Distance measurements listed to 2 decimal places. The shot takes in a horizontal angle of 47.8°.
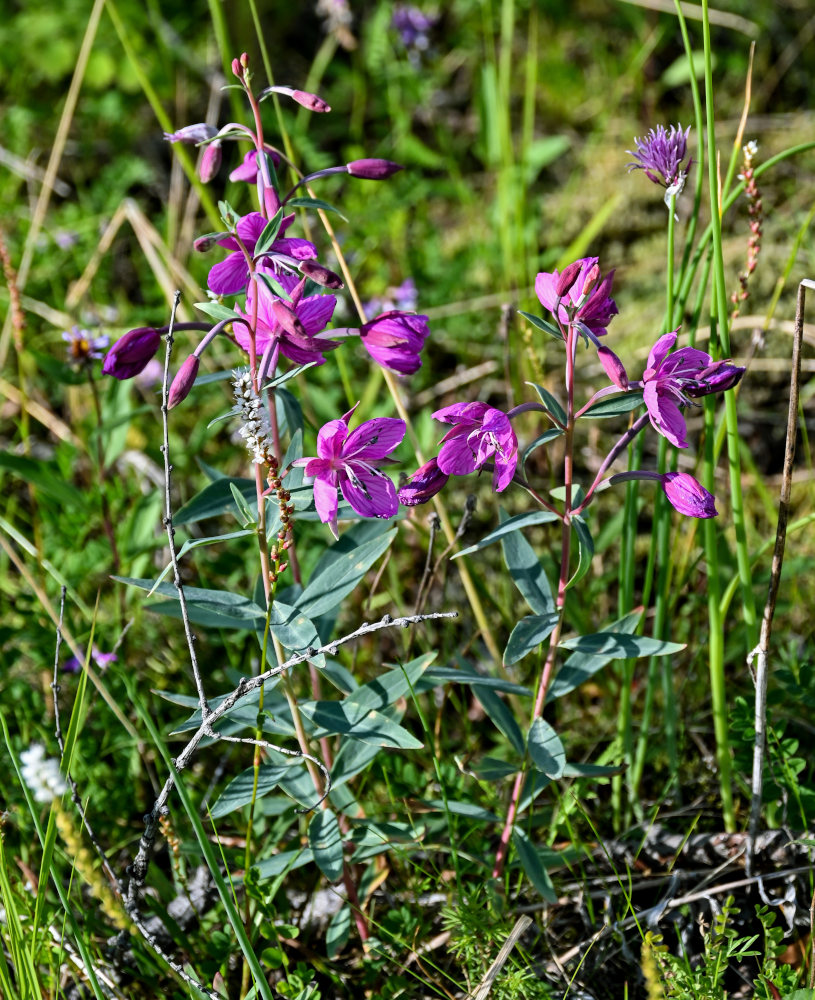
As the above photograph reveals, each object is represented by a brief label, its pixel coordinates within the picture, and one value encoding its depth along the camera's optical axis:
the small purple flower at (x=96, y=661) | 1.89
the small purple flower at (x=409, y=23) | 3.71
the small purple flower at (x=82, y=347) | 2.29
